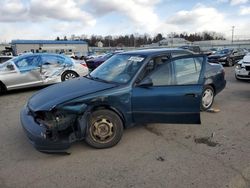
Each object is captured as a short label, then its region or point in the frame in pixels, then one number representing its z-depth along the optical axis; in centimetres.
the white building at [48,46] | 3810
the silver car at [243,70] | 786
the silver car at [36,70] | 677
